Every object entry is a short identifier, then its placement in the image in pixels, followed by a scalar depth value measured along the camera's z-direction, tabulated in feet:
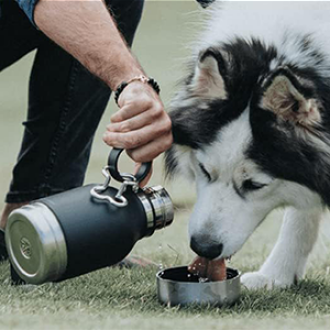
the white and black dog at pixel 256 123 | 16.66
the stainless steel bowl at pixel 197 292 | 16.19
